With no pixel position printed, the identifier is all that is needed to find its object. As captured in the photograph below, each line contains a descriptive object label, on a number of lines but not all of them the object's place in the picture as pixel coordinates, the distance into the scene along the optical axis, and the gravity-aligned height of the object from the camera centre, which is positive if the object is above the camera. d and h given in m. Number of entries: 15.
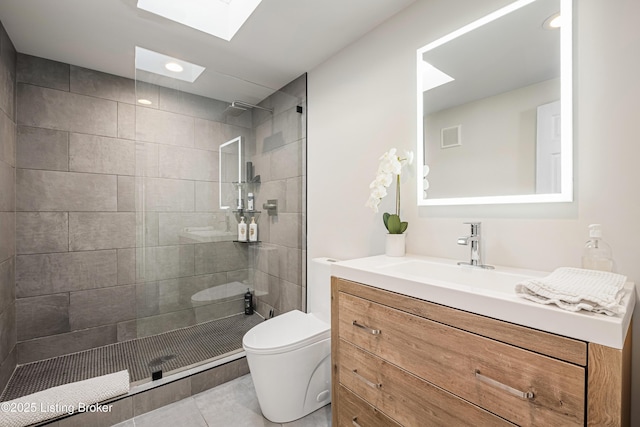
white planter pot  1.60 -0.17
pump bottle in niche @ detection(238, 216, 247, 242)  2.34 -0.14
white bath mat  1.54 -1.06
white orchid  1.62 +0.17
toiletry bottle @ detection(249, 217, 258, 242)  2.41 -0.14
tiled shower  1.97 +0.03
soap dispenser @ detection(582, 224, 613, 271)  1.03 -0.14
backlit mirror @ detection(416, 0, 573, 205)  1.18 +0.48
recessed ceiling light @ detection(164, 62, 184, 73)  1.98 +0.99
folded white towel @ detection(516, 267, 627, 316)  0.70 -0.20
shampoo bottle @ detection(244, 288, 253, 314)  2.39 -0.72
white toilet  1.61 -0.86
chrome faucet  1.33 -0.13
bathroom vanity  0.69 -0.41
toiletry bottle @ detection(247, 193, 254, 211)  2.37 +0.09
